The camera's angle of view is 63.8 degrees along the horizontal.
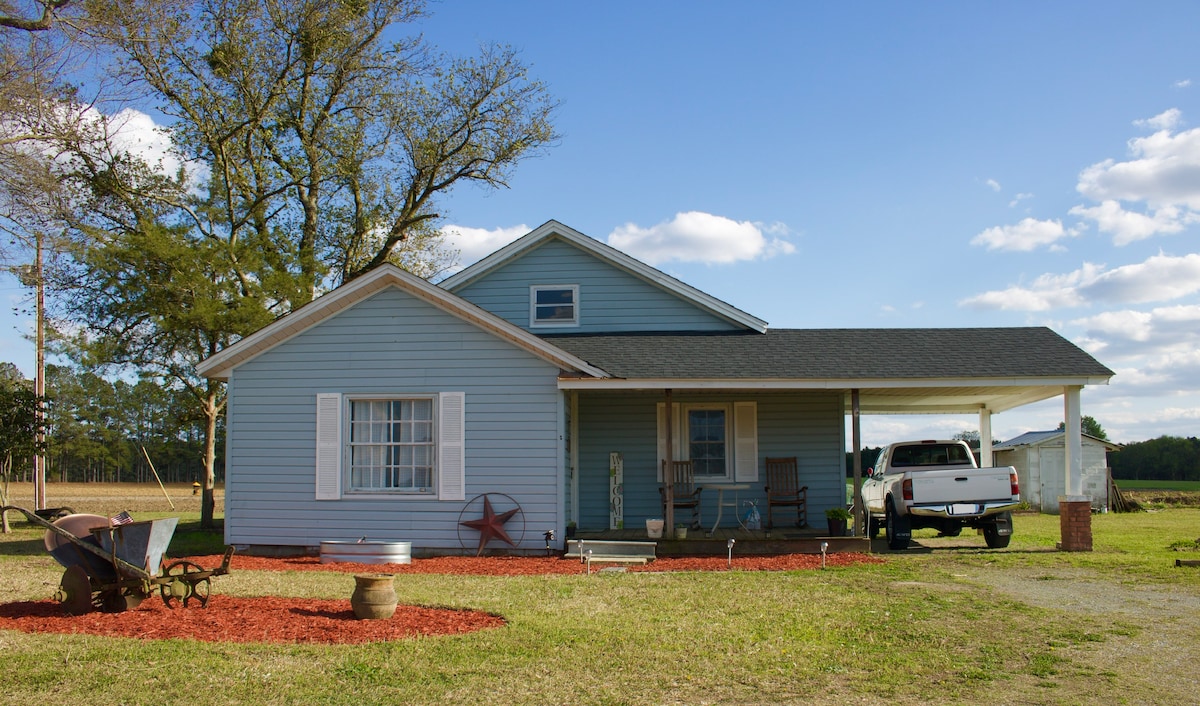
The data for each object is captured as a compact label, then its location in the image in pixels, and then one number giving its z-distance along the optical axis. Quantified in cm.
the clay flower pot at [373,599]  823
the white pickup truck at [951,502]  1345
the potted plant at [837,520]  1416
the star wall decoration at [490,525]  1380
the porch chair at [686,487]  1561
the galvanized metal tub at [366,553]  1316
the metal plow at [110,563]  836
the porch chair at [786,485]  1580
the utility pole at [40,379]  1951
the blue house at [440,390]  1393
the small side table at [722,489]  1477
